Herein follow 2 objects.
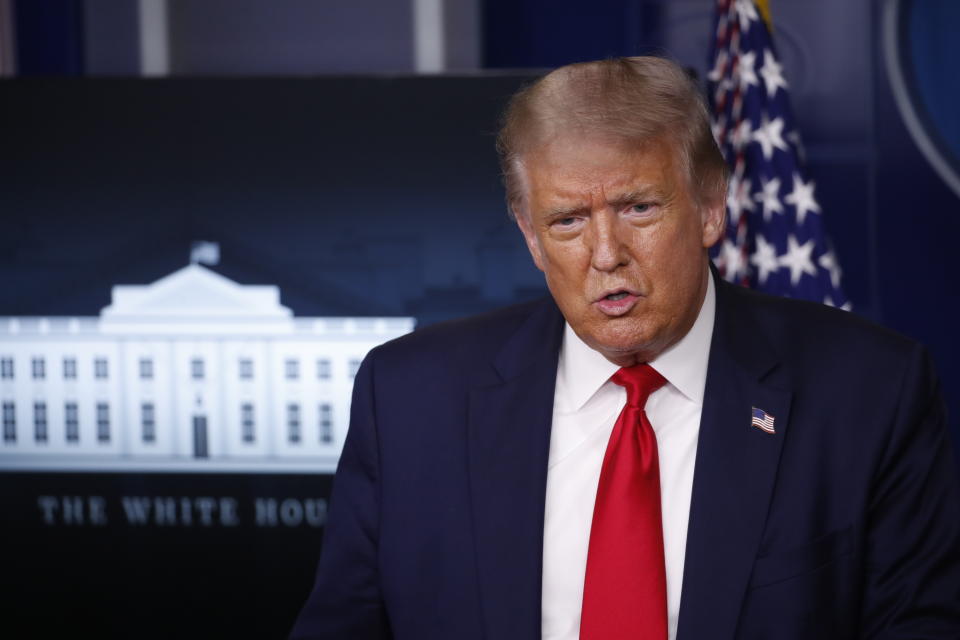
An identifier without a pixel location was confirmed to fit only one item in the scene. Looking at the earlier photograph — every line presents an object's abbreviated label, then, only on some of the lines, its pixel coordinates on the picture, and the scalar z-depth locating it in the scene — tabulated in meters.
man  3.60
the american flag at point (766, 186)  4.36
